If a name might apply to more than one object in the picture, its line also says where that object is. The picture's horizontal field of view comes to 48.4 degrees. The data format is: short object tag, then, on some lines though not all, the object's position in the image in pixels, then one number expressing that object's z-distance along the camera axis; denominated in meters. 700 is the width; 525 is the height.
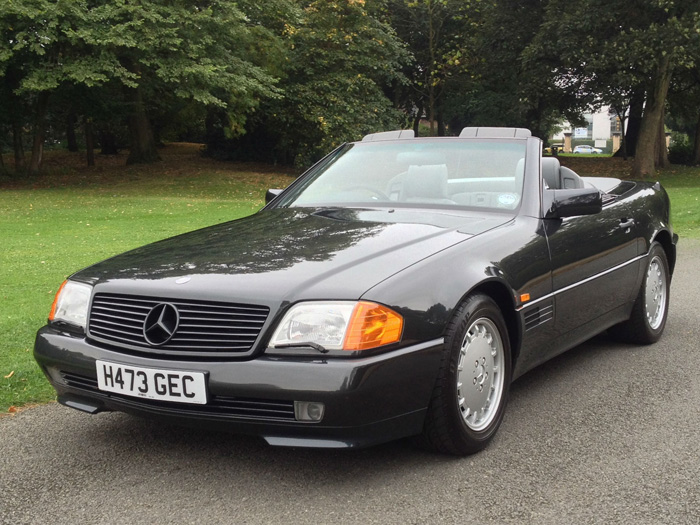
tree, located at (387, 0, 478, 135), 34.78
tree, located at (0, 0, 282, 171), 22.22
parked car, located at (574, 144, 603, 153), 84.66
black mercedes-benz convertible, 2.95
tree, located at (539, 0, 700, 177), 23.86
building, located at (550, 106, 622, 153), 104.62
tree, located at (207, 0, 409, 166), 30.78
